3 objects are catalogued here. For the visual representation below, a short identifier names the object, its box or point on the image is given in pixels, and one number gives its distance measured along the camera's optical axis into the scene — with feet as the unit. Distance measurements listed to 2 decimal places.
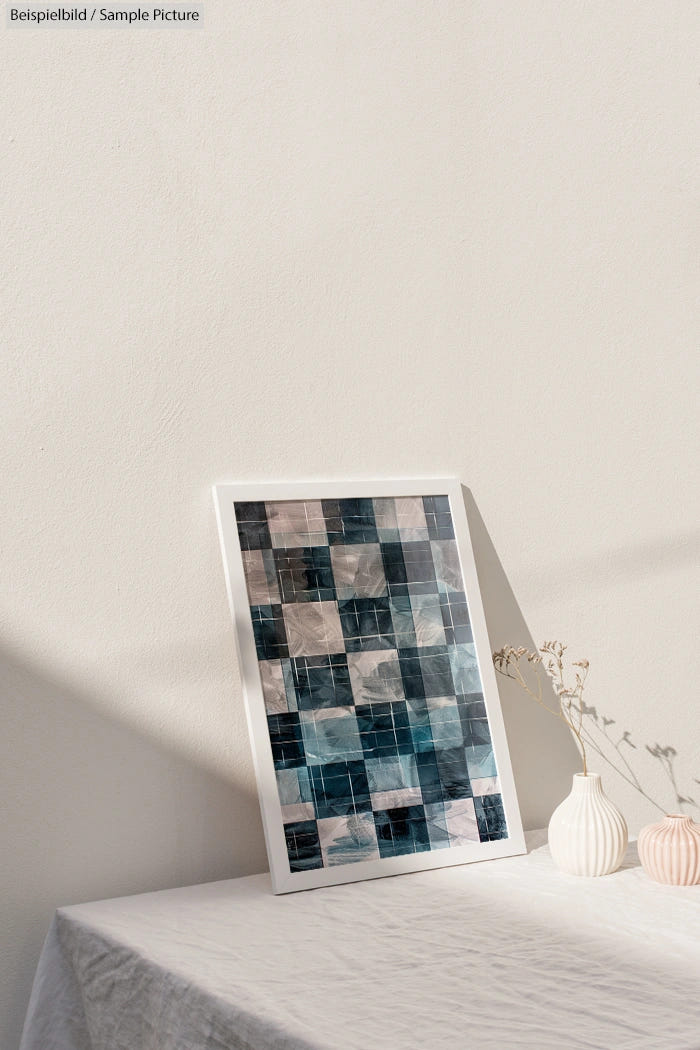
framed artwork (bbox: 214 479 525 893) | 5.15
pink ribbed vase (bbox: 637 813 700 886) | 4.90
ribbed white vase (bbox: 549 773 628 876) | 5.07
